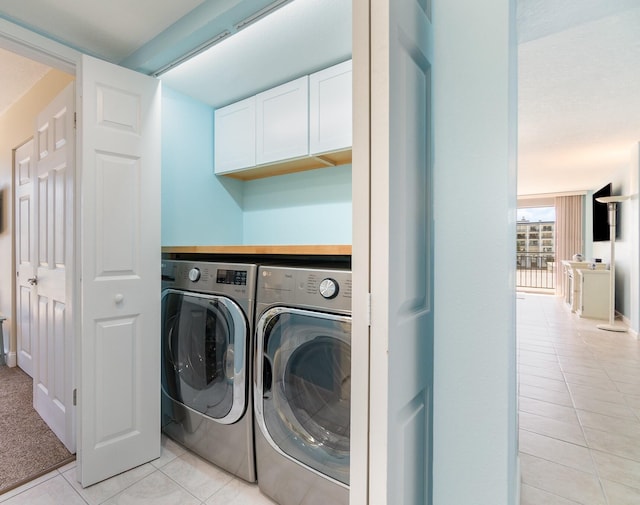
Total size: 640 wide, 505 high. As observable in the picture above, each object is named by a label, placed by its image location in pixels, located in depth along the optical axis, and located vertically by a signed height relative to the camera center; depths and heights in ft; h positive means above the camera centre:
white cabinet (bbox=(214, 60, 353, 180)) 6.33 +2.65
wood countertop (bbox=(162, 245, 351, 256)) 4.31 +0.04
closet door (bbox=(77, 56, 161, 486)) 5.16 -0.32
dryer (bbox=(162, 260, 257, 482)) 5.01 -1.81
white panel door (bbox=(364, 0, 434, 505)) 2.47 +0.00
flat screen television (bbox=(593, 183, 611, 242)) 19.72 +2.15
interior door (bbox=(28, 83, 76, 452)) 5.94 -0.29
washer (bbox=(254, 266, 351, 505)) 4.08 -1.75
